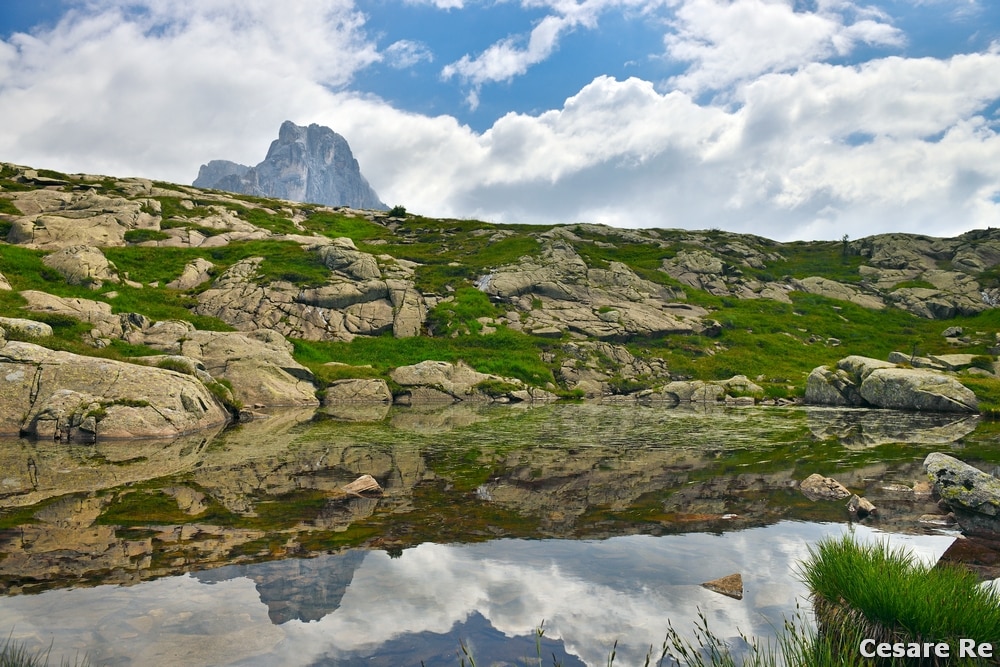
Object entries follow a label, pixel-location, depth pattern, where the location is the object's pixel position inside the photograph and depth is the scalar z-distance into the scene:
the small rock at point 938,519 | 11.97
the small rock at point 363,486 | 15.06
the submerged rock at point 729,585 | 8.16
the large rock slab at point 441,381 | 54.31
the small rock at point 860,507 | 12.88
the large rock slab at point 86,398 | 25.94
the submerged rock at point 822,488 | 14.81
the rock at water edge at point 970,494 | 11.16
